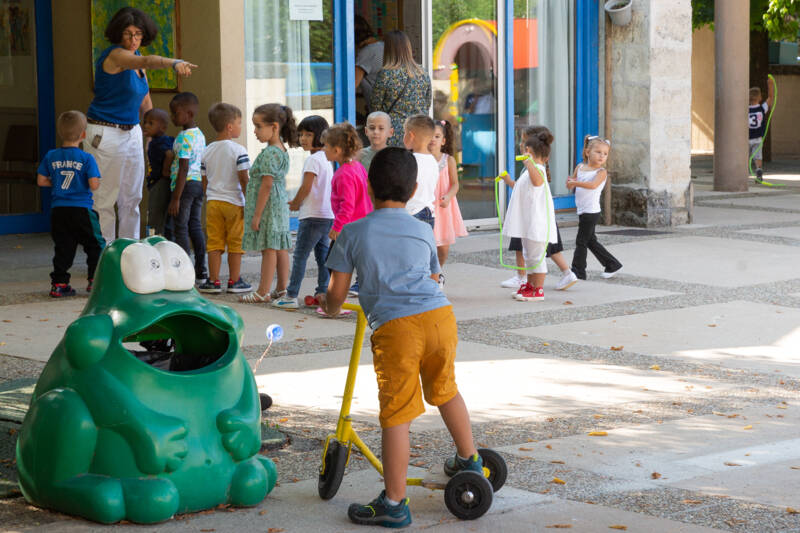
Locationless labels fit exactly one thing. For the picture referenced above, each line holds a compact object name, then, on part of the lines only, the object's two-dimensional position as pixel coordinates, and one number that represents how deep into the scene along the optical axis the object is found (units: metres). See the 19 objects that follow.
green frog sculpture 5.91
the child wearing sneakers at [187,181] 13.53
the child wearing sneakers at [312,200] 12.12
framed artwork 16.77
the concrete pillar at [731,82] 24.14
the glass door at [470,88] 18.99
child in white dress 12.88
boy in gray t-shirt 5.99
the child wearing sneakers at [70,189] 12.68
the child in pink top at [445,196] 12.68
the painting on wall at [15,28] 18.26
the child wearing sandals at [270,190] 12.25
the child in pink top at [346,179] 11.54
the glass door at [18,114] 18.30
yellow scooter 6.04
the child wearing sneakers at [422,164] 11.80
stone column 19.18
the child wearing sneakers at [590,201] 14.18
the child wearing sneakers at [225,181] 12.88
